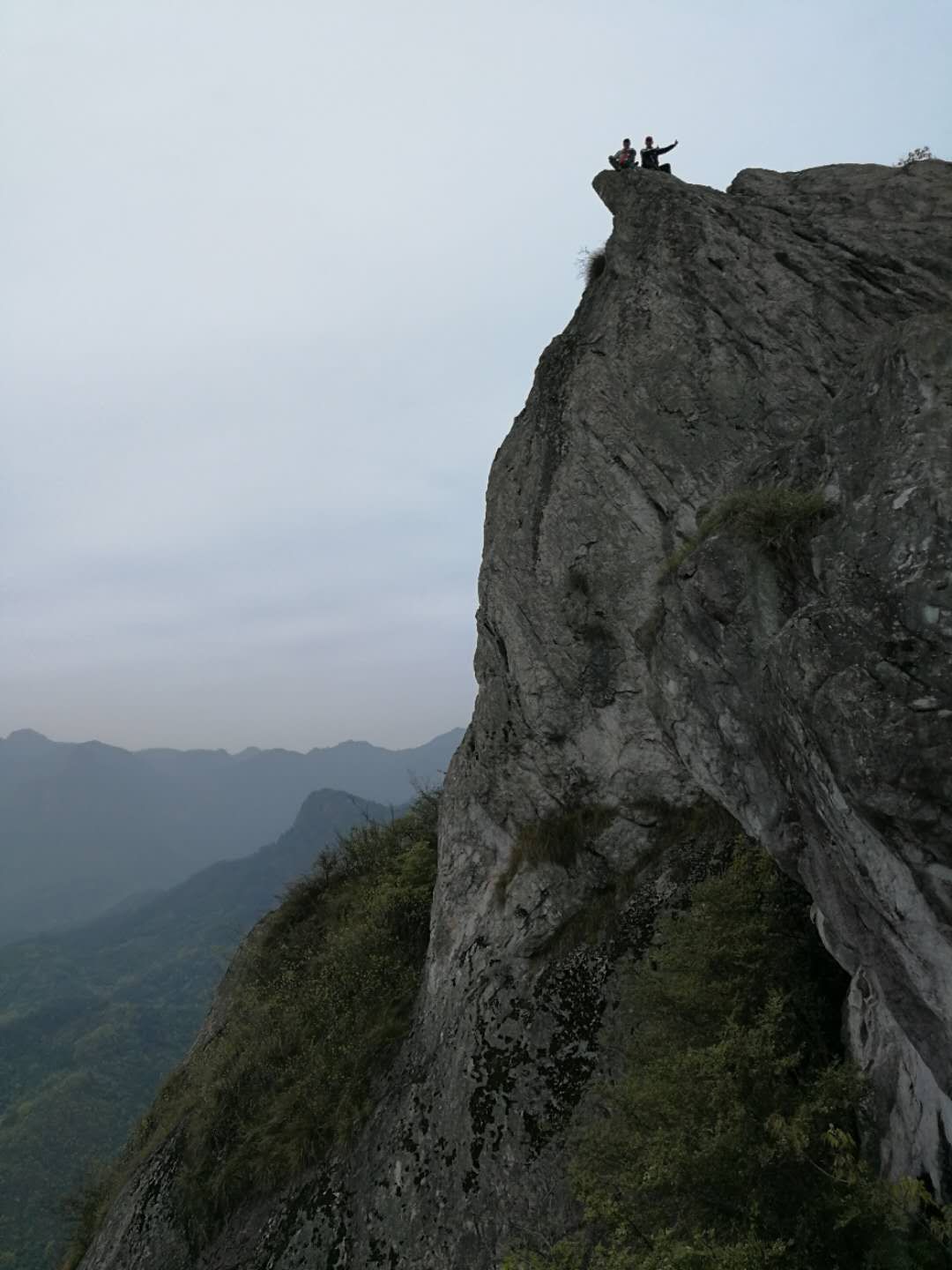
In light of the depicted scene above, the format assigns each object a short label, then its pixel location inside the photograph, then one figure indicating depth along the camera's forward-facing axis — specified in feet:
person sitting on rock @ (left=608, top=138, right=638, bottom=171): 67.41
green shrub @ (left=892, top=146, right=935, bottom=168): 60.08
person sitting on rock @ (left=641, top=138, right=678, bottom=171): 69.46
